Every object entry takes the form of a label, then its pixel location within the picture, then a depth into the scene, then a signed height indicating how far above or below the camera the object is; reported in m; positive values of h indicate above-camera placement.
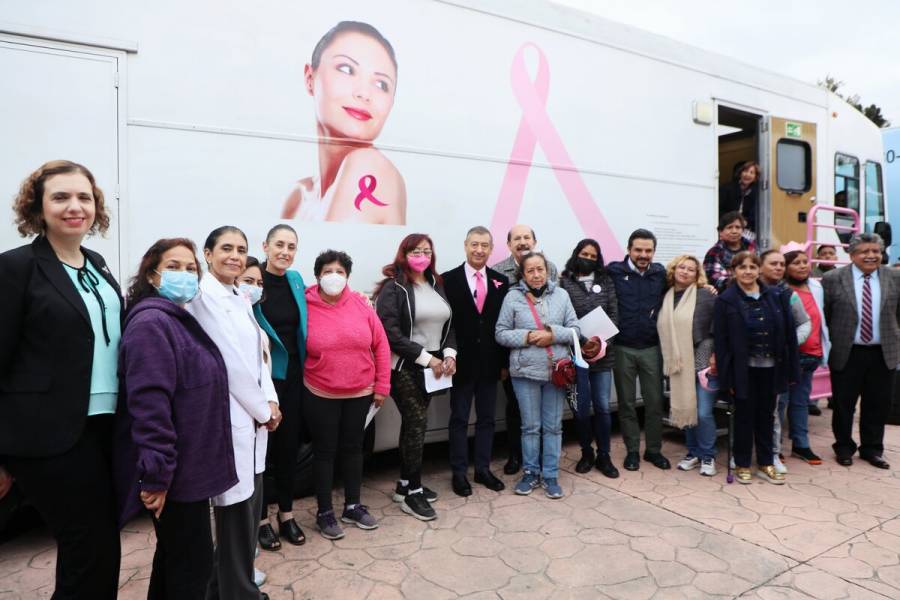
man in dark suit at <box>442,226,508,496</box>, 3.80 -0.28
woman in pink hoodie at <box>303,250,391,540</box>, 3.13 -0.36
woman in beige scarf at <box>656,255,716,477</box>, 4.28 -0.34
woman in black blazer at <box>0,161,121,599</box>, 1.70 -0.21
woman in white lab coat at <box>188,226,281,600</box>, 2.10 -0.35
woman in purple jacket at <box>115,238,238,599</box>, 1.75 -0.35
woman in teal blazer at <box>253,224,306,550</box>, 2.98 -0.20
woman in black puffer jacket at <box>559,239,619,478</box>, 4.23 +0.00
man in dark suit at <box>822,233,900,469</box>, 4.46 -0.32
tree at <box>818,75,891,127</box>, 22.70 +7.37
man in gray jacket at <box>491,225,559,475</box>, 4.04 +0.19
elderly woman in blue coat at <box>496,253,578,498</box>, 3.80 -0.30
